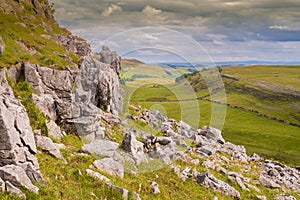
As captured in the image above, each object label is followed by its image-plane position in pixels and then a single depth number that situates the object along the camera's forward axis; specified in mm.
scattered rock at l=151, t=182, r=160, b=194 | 19241
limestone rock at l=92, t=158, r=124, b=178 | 19002
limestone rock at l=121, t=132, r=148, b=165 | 23500
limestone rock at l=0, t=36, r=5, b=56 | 31144
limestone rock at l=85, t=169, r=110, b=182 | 17141
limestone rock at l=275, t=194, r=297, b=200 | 26642
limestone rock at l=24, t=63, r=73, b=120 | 26656
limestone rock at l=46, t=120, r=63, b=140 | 22719
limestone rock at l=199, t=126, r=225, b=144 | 49469
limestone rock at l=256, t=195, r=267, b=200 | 25209
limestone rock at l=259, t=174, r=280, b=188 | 29550
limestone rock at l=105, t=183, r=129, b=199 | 16312
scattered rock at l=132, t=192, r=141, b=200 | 16859
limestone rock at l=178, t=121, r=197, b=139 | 44166
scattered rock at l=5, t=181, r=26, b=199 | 12883
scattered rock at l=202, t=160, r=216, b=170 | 29312
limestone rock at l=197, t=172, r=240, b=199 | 24078
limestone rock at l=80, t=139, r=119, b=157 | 21088
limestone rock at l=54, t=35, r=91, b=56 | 48688
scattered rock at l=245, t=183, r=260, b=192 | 27278
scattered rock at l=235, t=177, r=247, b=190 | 26503
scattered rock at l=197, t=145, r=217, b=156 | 35469
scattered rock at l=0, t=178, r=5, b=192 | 12773
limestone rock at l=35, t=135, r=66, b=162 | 18409
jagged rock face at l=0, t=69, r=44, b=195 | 13998
